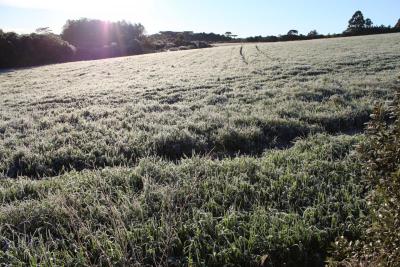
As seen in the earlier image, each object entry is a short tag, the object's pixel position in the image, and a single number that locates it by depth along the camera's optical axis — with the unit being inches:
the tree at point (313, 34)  3166.3
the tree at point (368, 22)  3986.2
